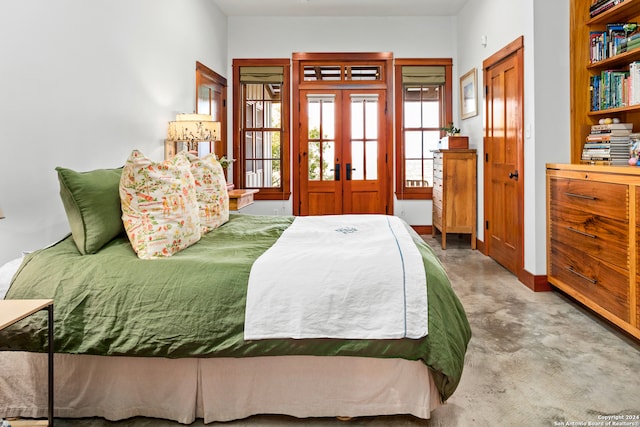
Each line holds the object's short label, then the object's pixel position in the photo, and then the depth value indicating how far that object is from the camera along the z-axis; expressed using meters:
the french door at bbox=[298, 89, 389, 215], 6.43
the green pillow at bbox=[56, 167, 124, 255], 2.00
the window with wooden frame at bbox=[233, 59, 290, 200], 6.36
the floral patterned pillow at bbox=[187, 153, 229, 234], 2.89
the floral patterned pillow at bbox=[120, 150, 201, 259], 2.03
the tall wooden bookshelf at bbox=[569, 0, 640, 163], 3.52
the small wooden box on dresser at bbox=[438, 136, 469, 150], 5.57
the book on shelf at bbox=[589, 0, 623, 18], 3.23
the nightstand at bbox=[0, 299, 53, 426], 1.48
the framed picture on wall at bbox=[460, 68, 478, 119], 5.44
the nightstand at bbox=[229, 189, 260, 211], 4.34
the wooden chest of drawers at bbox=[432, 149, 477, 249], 5.50
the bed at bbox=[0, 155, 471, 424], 1.74
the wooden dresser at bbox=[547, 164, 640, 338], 2.59
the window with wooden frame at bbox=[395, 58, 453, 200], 6.41
